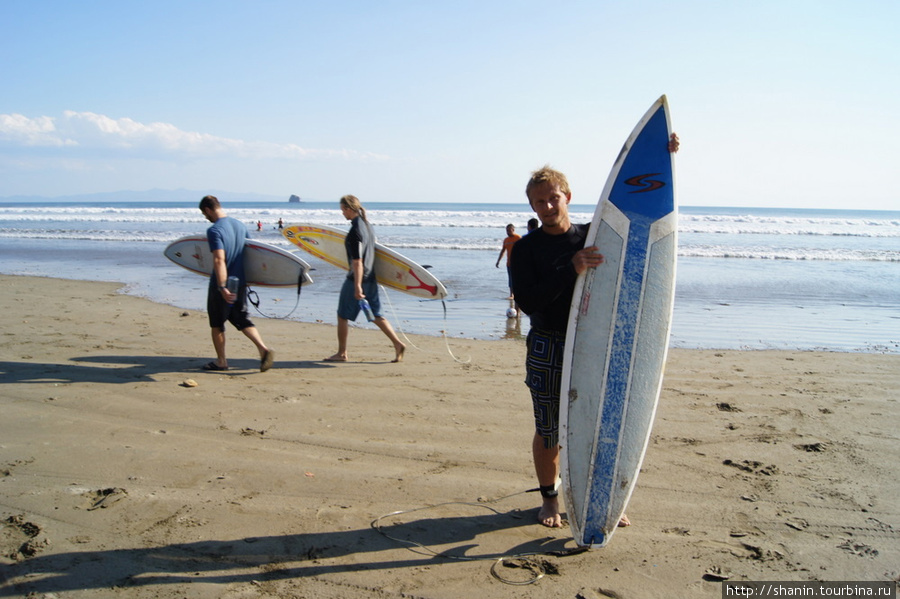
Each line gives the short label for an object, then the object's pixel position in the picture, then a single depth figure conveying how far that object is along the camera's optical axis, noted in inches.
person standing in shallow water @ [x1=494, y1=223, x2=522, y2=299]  412.2
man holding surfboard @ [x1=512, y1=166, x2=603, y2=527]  107.0
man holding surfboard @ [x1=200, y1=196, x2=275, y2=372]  214.1
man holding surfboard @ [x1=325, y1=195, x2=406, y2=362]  236.8
